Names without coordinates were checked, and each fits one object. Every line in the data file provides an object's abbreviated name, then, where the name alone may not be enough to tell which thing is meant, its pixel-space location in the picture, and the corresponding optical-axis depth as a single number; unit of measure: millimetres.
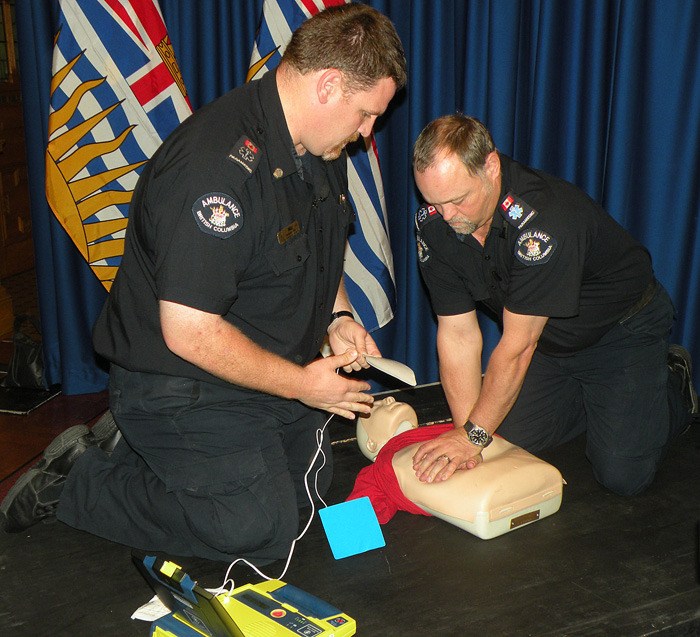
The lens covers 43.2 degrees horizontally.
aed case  1581
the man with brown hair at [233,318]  1742
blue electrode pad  1986
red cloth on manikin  2152
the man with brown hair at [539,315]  2023
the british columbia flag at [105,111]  2842
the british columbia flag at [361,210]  2768
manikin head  2428
